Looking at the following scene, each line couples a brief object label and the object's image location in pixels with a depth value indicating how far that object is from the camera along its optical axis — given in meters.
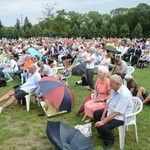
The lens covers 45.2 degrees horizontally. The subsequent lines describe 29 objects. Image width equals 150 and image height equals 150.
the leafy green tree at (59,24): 30.46
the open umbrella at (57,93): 4.27
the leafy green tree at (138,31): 41.31
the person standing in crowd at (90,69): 6.24
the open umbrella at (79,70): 6.98
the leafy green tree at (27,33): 41.80
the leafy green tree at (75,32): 43.43
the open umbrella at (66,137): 2.85
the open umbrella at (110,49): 10.73
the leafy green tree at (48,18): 31.98
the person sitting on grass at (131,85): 5.00
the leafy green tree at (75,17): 64.71
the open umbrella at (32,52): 8.85
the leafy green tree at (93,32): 42.60
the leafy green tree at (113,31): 42.92
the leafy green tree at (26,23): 54.08
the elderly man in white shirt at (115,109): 3.00
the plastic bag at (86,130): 3.41
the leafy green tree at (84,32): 42.43
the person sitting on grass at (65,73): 6.44
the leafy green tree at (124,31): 41.96
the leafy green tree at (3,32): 42.13
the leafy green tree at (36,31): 42.43
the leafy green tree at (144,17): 46.35
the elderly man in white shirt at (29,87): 4.72
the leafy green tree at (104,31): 42.92
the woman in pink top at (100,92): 3.84
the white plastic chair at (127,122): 3.14
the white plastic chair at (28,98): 4.74
